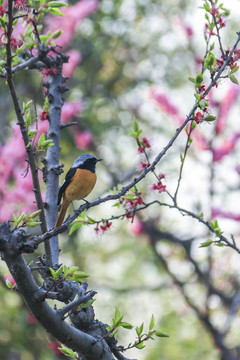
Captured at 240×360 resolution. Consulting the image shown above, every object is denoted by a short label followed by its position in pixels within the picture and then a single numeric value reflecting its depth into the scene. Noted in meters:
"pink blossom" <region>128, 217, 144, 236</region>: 14.29
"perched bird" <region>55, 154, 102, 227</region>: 7.76
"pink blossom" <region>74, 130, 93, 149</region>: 14.58
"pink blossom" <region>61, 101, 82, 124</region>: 12.87
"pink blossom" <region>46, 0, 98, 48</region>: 13.49
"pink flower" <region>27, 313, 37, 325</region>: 11.69
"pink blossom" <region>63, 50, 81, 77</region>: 12.77
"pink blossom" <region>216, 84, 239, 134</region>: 13.09
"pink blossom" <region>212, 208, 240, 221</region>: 11.57
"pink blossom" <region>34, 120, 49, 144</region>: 10.90
